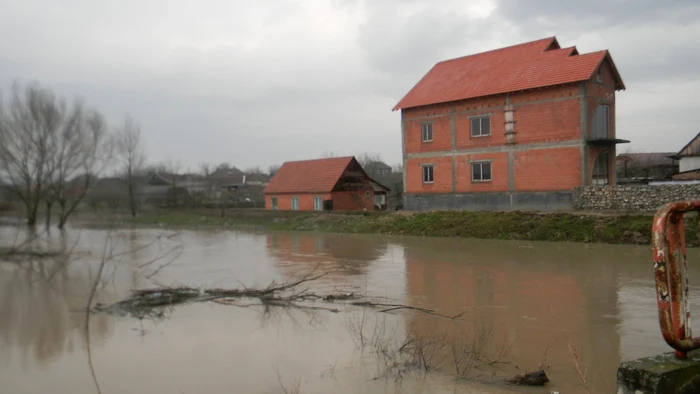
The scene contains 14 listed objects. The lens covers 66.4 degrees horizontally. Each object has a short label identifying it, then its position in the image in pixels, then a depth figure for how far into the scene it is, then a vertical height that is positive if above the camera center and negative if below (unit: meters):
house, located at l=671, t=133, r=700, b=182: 37.18 +2.72
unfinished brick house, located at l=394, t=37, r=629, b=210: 26.22 +3.71
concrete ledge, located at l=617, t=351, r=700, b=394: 3.32 -1.14
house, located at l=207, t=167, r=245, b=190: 70.16 +4.40
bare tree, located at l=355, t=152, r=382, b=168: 91.85 +7.58
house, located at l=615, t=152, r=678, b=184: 42.59 +2.52
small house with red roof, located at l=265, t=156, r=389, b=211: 38.53 +1.08
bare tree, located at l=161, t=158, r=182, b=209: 32.99 +1.55
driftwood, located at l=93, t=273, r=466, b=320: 10.87 -2.06
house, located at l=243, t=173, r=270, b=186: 90.38 +4.74
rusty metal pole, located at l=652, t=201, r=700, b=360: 3.37 -0.50
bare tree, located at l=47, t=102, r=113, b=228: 25.94 +2.87
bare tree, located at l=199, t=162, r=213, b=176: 81.04 +5.68
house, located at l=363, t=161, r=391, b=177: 78.77 +5.40
